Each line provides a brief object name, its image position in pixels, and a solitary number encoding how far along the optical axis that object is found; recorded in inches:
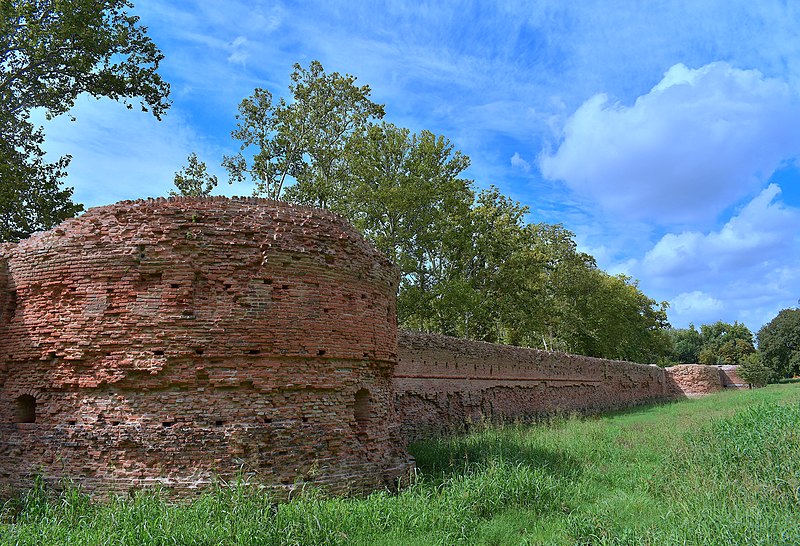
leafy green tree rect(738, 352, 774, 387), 1720.0
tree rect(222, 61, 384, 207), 959.6
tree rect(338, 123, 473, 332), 878.4
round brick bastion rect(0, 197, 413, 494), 283.4
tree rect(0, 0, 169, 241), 564.7
